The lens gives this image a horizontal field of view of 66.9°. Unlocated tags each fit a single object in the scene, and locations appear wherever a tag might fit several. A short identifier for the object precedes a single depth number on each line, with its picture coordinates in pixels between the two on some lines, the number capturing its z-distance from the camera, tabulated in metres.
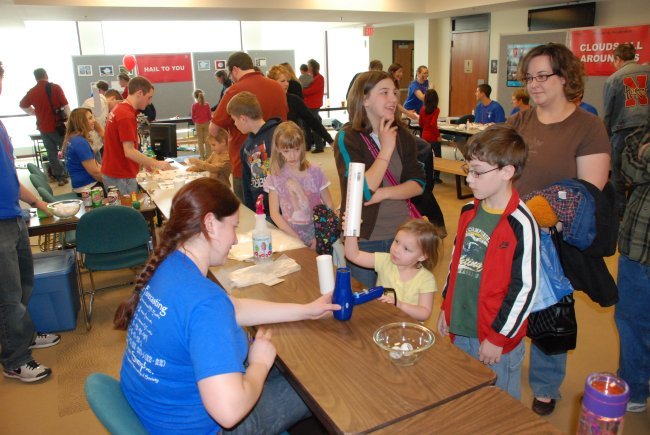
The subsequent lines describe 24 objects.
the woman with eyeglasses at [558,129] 1.80
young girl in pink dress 2.68
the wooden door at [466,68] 10.09
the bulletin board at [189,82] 10.06
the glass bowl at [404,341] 1.32
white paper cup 1.65
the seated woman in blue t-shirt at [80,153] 4.10
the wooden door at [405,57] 13.52
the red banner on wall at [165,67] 10.52
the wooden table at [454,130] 6.72
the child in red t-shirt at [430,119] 6.53
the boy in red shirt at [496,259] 1.53
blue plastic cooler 3.12
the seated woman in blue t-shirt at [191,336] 1.12
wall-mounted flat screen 7.96
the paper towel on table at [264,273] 1.92
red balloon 9.70
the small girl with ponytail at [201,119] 9.04
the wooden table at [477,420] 1.09
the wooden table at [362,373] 1.15
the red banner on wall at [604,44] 6.50
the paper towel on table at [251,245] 2.25
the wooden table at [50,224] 3.12
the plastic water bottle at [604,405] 0.84
